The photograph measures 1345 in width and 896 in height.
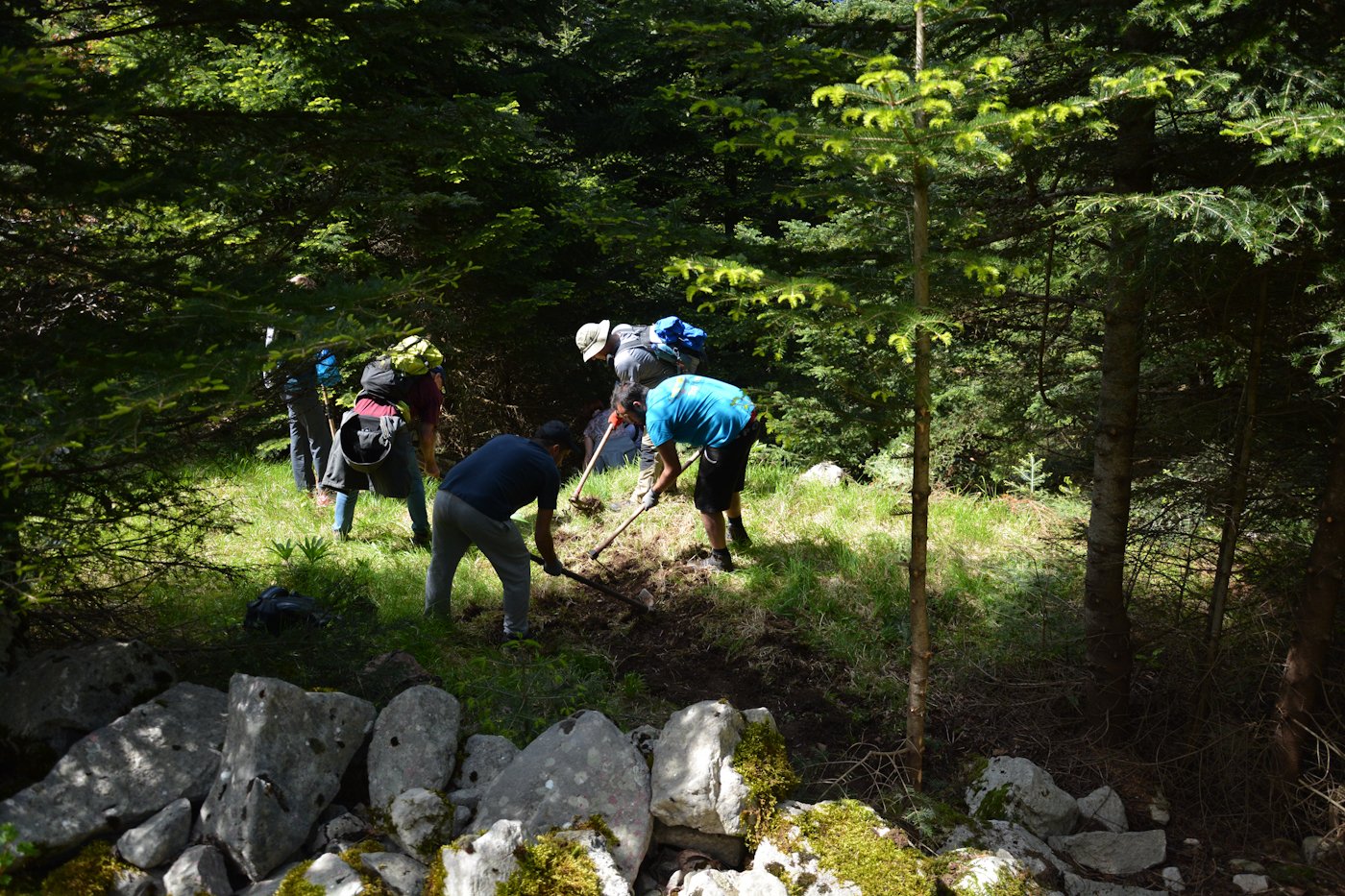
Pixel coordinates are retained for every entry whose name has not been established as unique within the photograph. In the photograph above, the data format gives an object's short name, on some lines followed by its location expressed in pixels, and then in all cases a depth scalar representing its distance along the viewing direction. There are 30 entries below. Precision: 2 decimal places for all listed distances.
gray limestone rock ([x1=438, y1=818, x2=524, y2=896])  3.51
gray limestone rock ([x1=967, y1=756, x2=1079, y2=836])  4.55
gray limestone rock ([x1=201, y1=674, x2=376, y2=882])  3.60
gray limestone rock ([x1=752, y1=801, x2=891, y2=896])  3.69
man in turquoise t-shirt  7.01
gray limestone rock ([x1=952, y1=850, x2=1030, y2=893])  3.75
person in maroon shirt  7.35
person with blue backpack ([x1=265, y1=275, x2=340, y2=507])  8.24
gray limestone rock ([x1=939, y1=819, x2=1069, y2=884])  4.08
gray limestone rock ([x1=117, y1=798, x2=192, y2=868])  3.61
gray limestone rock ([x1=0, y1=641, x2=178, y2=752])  3.95
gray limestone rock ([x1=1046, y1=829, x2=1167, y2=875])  4.44
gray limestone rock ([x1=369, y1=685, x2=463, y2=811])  3.94
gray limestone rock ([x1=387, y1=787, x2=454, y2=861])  3.73
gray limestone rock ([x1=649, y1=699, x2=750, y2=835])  3.85
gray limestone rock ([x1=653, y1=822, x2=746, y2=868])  3.93
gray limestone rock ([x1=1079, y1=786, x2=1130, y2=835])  4.68
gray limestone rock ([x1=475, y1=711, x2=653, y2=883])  3.83
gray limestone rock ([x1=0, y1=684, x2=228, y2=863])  3.62
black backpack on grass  5.00
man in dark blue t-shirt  5.82
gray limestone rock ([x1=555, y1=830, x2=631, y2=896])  3.57
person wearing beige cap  7.94
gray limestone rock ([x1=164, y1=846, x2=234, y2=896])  3.52
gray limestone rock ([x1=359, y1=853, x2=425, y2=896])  3.62
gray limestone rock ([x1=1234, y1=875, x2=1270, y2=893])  4.29
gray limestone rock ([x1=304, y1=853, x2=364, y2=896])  3.55
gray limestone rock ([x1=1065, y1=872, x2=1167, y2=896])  4.15
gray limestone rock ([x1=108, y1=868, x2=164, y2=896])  3.54
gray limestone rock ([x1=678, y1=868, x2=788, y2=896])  3.68
